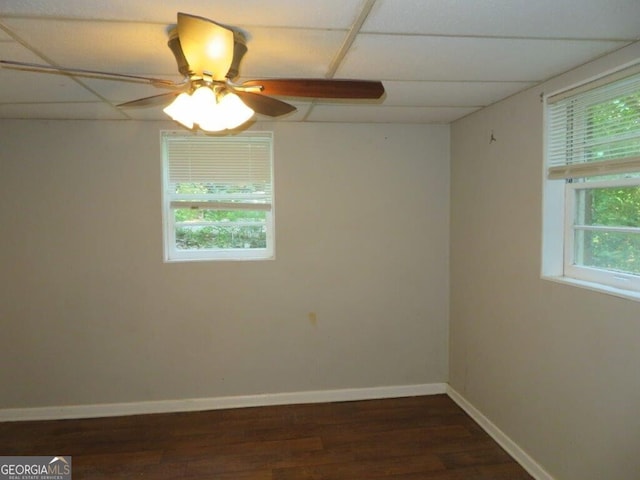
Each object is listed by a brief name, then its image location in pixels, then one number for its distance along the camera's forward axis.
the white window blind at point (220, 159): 2.91
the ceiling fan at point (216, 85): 1.22
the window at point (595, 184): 1.70
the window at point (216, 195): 2.91
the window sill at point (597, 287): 1.63
